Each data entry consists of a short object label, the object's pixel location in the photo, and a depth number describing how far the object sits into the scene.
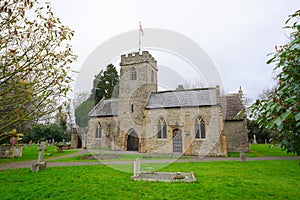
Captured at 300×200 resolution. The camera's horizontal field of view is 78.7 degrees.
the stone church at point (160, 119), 17.94
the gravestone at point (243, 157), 13.02
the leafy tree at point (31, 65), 2.92
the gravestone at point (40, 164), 9.73
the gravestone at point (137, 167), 8.30
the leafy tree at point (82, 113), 30.29
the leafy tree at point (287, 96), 2.57
